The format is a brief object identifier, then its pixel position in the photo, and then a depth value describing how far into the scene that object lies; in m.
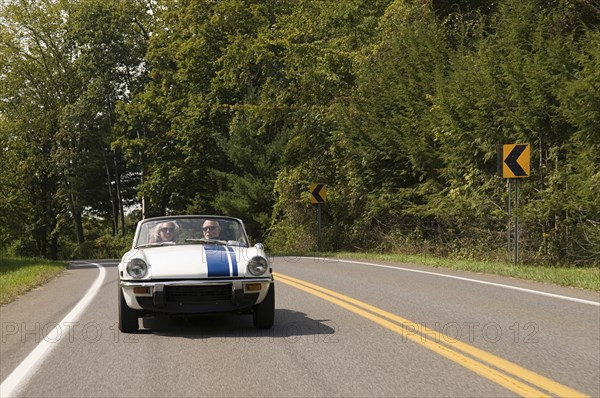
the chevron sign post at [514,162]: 14.77
